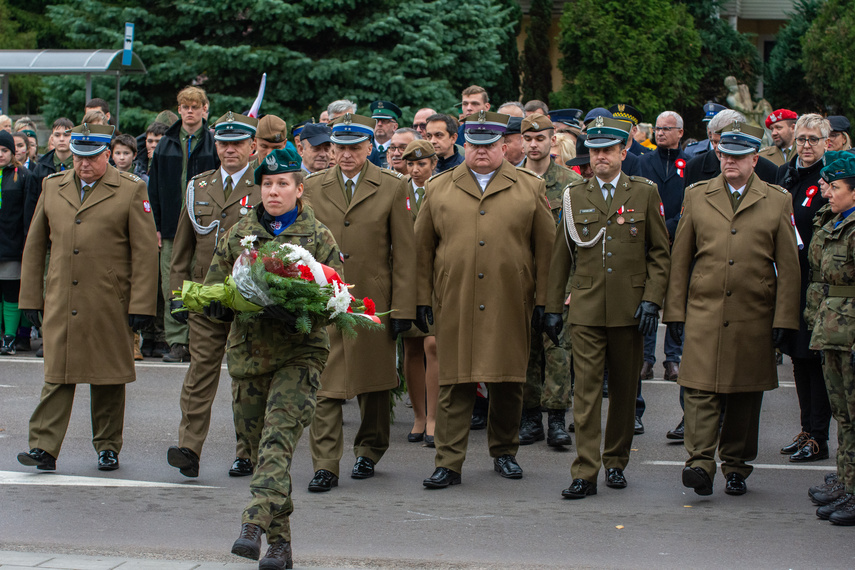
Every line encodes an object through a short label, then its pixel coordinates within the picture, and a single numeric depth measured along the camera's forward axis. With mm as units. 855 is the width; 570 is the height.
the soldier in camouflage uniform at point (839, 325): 12029
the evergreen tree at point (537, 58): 44679
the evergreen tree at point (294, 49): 33055
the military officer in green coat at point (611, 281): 13203
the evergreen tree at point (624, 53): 39817
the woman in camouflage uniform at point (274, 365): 9912
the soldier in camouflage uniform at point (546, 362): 15815
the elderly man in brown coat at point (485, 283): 13524
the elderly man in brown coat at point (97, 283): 13831
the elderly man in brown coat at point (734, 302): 12916
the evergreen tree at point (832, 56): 40432
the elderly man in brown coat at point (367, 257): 13789
